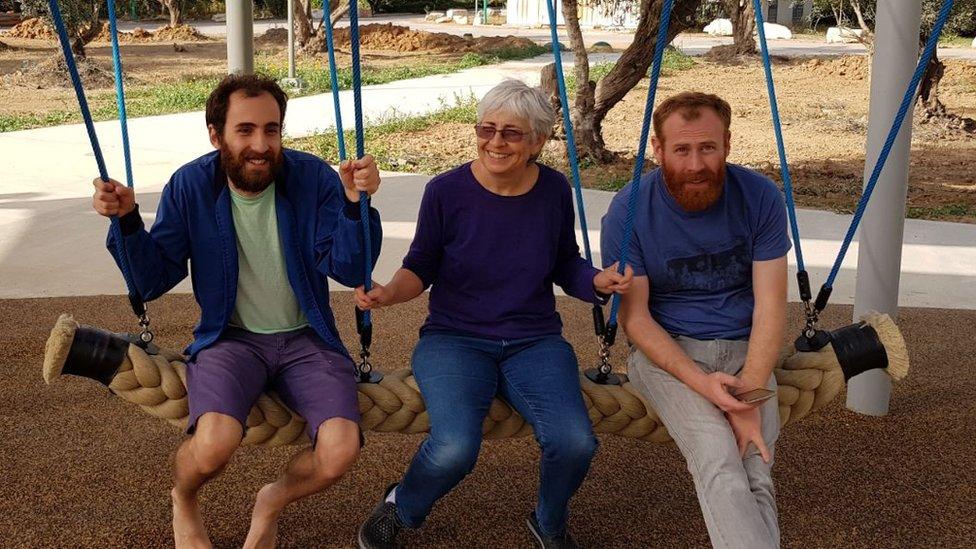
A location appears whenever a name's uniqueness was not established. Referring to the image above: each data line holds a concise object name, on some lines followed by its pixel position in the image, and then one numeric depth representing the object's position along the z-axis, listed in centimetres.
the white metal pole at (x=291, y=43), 1350
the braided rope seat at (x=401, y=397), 270
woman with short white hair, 279
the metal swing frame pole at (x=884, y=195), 387
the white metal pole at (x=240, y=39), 500
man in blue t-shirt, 274
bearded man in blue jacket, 271
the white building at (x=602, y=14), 3097
